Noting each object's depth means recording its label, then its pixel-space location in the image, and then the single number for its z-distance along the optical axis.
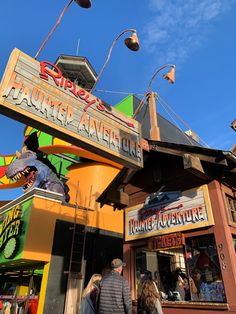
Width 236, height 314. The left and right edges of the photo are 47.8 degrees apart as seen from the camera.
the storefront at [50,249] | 10.55
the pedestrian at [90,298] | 5.13
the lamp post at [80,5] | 5.68
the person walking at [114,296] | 4.25
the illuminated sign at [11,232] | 10.87
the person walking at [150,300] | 4.65
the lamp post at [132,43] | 6.99
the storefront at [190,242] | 6.10
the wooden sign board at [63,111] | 4.58
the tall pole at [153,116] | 11.45
